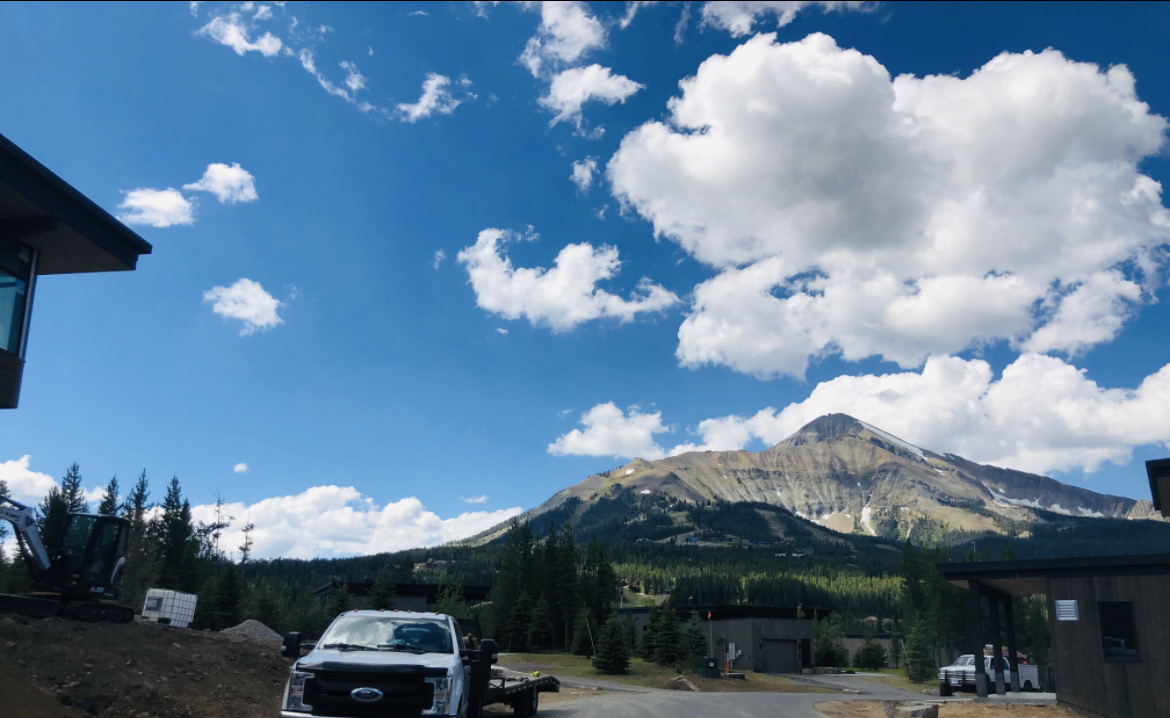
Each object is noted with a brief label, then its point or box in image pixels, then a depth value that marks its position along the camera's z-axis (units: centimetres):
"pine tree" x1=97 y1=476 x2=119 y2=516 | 7456
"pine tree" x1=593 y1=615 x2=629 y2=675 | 4866
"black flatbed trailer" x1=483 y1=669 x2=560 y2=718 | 1739
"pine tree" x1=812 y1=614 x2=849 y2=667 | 8406
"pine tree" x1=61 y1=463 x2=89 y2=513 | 7119
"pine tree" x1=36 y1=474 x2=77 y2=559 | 6384
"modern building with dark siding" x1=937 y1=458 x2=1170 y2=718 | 1934
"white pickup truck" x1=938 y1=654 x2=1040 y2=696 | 3647
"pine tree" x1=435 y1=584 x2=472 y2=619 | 6419
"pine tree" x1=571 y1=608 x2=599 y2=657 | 6448
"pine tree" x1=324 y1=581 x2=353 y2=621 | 6134
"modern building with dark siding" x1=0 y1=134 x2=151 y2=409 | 1310
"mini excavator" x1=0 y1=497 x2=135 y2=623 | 2225
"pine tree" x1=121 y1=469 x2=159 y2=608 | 5534
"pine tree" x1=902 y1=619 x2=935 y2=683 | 5750
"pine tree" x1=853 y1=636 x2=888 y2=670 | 8675
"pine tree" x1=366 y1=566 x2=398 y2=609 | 6821
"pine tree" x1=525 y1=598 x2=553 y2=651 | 6912
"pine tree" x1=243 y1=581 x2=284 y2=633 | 5650
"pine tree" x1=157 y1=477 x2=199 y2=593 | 7000
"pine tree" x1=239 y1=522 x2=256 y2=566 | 9481
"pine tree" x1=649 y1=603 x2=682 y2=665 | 5569
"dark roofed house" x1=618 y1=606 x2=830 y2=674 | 6856
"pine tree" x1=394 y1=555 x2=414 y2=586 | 9088
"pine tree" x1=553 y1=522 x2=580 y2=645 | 7650
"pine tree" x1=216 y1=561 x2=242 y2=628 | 5656
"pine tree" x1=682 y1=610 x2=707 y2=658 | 6395
